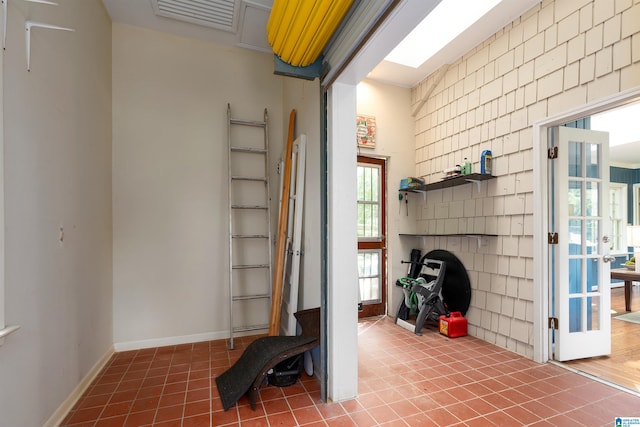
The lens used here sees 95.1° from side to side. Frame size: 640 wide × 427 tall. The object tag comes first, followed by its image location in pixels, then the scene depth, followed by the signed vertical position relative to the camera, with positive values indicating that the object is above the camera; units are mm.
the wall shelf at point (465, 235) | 3195 -245
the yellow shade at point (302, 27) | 1614 +1132
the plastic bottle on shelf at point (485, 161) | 3186 +587
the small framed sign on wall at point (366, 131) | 4007 +1162
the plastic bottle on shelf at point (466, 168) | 3303 +533
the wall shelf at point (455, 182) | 3192 +398
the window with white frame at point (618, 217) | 6727 -43
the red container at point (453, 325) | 3361 -1281
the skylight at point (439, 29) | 2854 +2029
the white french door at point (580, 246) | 2732 -298
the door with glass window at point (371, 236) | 4125 -300
